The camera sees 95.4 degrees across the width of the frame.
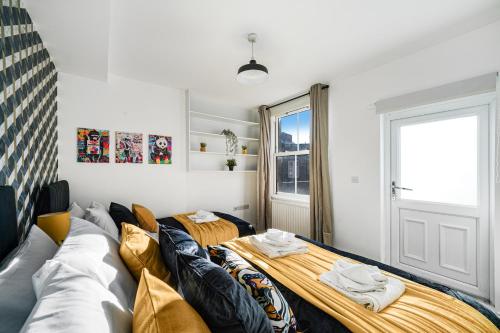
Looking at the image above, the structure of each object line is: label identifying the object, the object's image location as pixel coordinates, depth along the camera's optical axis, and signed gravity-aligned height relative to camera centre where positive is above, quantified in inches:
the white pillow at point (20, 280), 28.4 -17.5
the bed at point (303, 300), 42.8 -28.9
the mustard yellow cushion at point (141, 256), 46.0 -19.0
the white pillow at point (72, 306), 22.5 -15.5
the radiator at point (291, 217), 146.2 -35.0
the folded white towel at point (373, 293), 45.8 -27.5
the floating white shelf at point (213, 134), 149.6 +21.5
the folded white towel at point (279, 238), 74.5 -24.3
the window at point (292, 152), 155.8 +9.9
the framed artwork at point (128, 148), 126.8 +10.5
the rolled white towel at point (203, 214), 123.6 -26.8
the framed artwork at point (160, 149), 137.0 +10.4
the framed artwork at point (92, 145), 116.3 +10.8
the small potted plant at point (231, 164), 166.1 +1.4
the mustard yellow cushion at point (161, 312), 26.6 -18.5
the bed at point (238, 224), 116.6 -30.5
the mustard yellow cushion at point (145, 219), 101.7 -24.2
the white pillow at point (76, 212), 83.8 -17.3
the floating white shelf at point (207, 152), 149.9 +9.2
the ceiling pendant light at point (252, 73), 86.0 +35.8
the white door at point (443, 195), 87.7 -12.7
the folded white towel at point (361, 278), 50.4 -26.0
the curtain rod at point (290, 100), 132.5 +46.3
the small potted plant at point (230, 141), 163.6 +18.4
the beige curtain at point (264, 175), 172.9 -6.9
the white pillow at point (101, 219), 79.0 -19.1
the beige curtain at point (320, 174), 130.0 -5.1
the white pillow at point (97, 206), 97.3 -17.6
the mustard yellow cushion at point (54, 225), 61.0 -16.1
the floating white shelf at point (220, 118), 151.3 +34.0
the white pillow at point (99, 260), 36.3 -16.8
